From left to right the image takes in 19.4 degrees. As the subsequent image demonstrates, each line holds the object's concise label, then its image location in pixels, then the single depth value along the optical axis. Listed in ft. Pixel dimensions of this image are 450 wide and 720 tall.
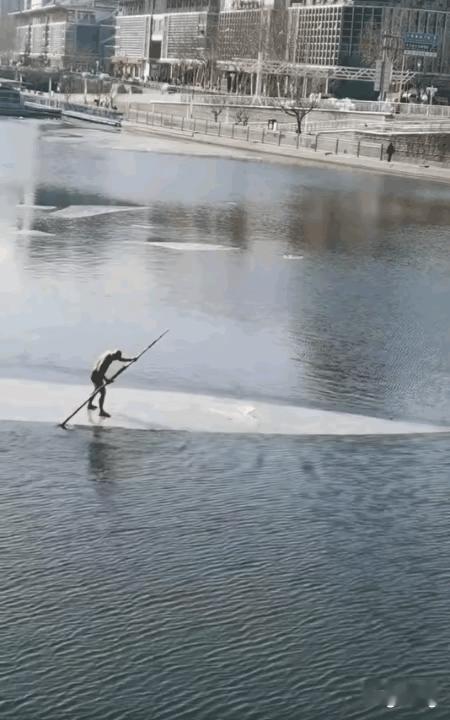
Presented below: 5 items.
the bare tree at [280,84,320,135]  306.76
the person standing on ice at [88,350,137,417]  64.13
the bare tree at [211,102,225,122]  363.31
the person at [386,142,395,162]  245.45
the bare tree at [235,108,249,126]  353.63
